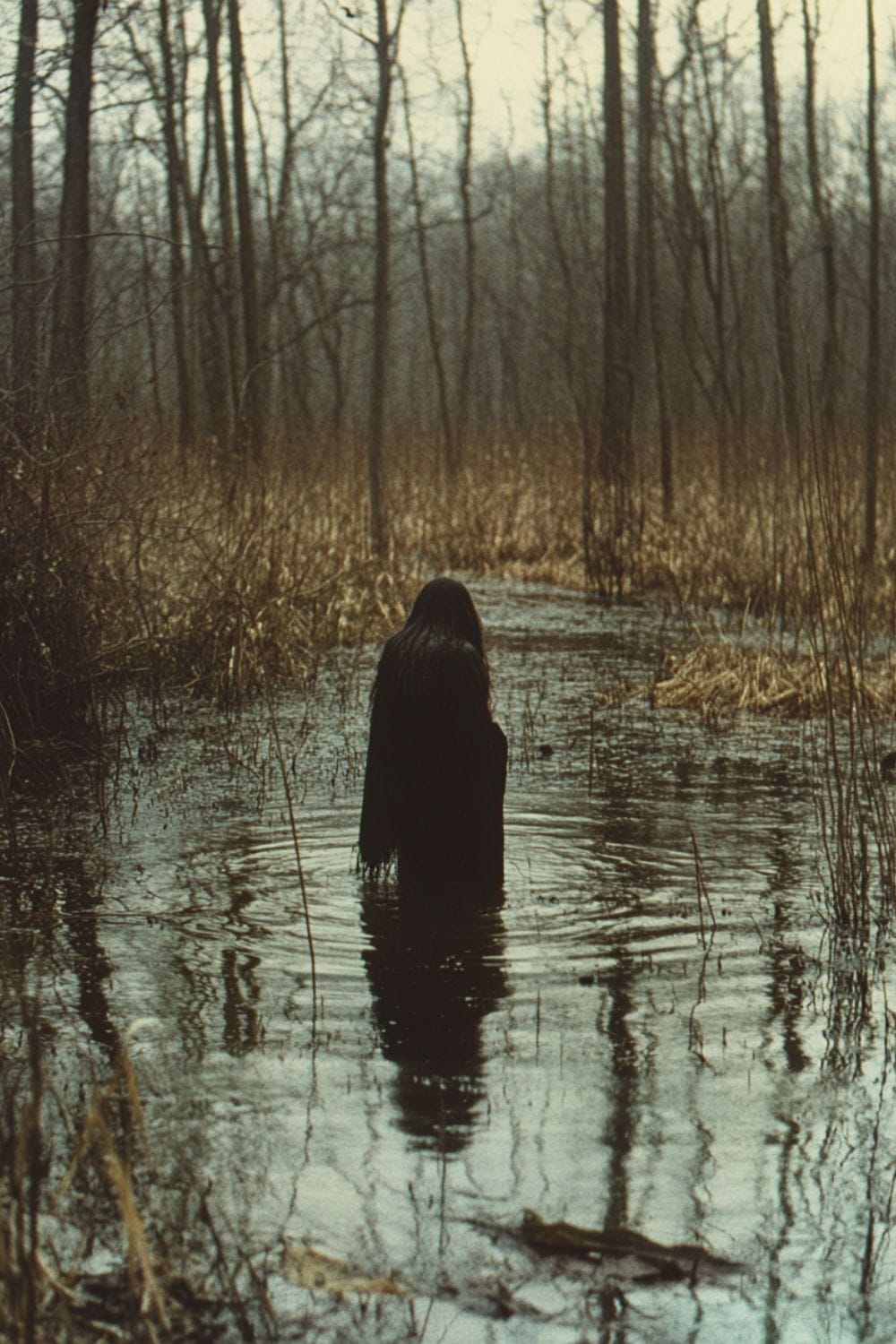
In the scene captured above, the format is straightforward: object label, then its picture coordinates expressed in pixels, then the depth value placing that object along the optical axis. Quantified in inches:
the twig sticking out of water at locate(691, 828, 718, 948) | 213.6
